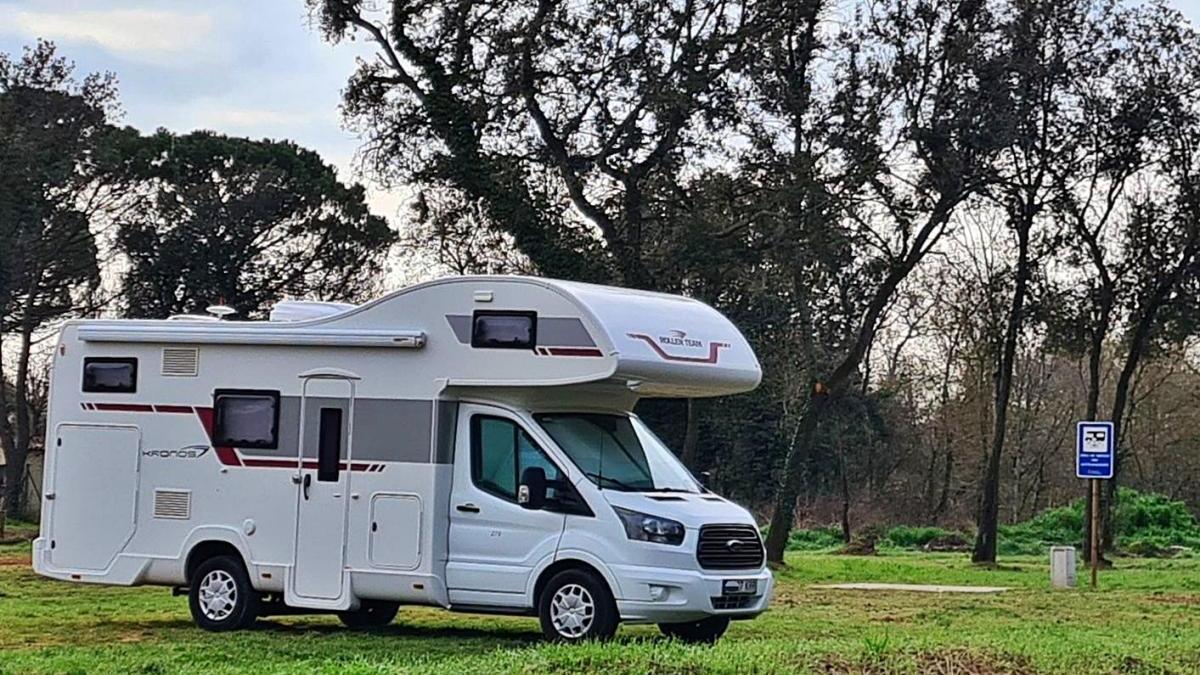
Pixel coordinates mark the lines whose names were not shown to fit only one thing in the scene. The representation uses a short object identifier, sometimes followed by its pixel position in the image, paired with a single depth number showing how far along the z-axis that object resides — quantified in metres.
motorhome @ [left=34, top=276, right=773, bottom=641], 12.14
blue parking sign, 21.64
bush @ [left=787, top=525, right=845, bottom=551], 38.20
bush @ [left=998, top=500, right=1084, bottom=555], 37.00
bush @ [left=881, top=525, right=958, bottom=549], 38.62
